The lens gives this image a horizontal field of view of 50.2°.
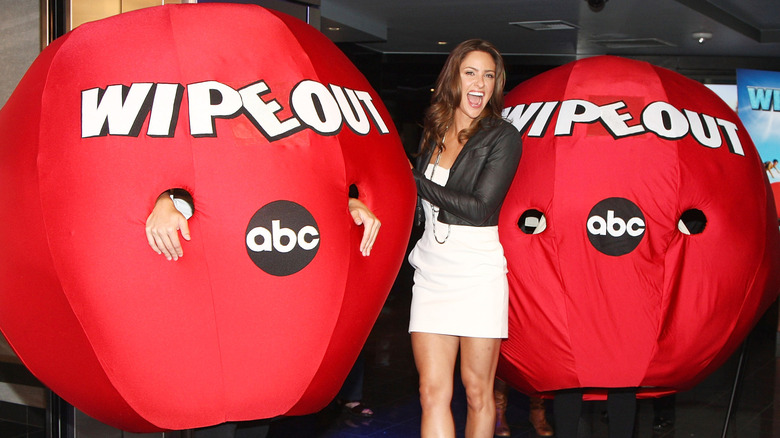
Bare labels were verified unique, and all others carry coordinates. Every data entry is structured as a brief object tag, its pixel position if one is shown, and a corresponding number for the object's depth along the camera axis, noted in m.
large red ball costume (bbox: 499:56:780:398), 2.74
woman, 2.66
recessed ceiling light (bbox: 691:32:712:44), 8.83
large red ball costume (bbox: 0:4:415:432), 1.94
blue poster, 7.38
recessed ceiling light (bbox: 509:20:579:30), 8.45
